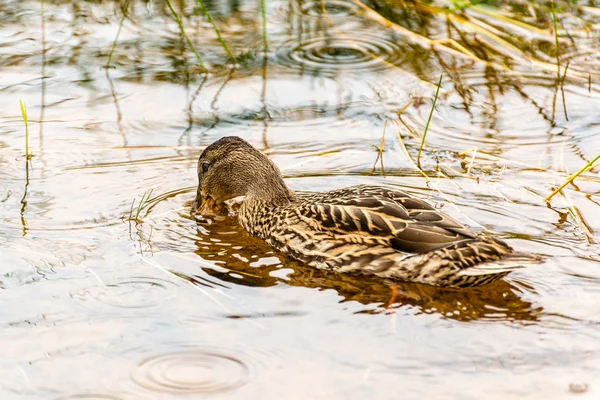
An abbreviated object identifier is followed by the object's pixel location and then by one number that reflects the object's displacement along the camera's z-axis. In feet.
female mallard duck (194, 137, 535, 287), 41.37
